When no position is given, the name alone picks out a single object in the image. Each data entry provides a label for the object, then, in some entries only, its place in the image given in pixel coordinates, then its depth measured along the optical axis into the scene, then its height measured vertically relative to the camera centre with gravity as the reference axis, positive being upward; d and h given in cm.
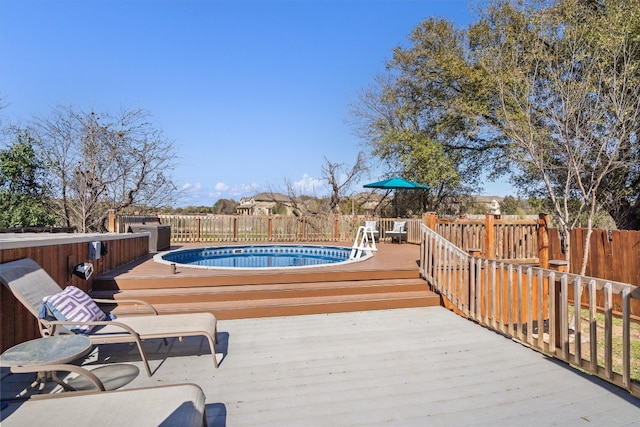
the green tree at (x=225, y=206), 3631 +133
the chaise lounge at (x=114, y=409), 165 -95
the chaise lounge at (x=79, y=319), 286 -86
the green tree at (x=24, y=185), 982 +98
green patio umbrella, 1278 +125
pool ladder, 905 -82
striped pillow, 296 -78
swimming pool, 1010 -115
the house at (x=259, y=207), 1936 +102
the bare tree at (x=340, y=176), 1784 +220
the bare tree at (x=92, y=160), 1042 +180
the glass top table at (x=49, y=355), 203 -84
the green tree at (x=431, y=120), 1428 +446
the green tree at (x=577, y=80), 698 +311
